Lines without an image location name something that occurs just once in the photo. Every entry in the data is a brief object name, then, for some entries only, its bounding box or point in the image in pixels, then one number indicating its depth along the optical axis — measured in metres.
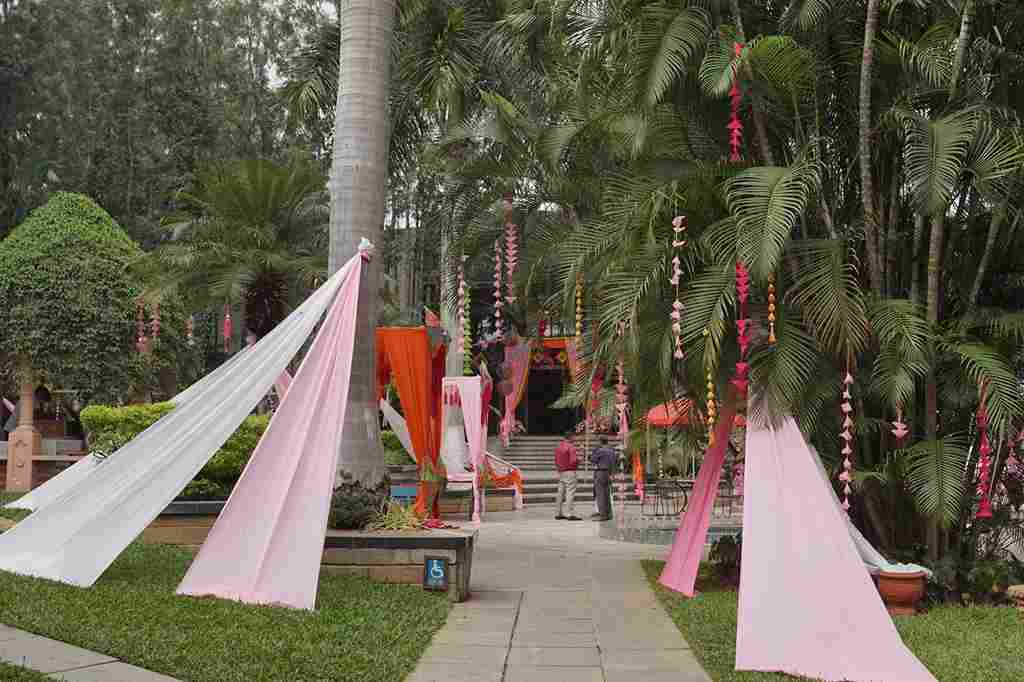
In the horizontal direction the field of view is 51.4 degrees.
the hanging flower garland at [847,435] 9.33
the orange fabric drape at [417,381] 14.78
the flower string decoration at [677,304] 9.04
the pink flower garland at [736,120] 9.29
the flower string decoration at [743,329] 8.89
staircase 24.12
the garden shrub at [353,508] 10.00
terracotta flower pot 9.22
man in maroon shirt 19.27
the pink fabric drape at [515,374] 18.94
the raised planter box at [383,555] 9.74
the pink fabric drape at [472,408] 18.70
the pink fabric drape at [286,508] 8.30
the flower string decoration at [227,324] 19.33
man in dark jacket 19.59
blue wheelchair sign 9.51
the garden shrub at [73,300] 19.86
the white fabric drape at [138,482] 8.45
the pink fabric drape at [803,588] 7.05
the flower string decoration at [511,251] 12.70
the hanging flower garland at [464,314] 11.98
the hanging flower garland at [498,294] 12.04
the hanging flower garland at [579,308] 10.80
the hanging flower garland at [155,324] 19.55
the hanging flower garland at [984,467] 9.27
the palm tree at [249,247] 18.05
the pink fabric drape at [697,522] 10.58
